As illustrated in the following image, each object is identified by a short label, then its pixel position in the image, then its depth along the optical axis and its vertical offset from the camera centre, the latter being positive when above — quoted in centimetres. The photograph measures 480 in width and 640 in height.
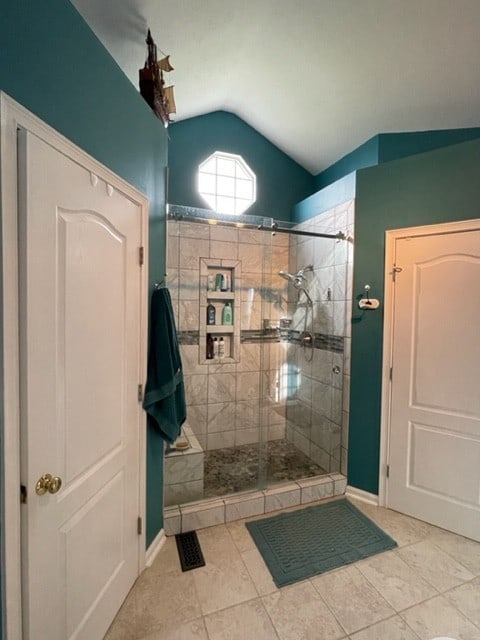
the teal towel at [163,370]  171 -36
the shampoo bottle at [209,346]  310 -38
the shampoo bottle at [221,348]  314 -41
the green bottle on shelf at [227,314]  312 -4
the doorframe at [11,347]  85 -12
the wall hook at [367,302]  234 +8
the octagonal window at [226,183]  331 +147
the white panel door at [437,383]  199 -50
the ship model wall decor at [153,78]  177 +140
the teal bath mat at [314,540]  178 -154
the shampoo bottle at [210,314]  306 -4
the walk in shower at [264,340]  270 -30
